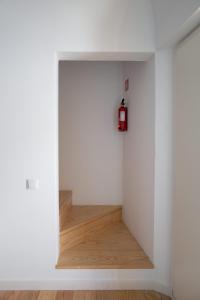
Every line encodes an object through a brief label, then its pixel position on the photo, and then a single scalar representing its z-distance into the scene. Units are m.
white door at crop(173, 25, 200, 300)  1.67
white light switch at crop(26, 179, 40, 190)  2.16
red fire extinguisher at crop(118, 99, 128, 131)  3.12
